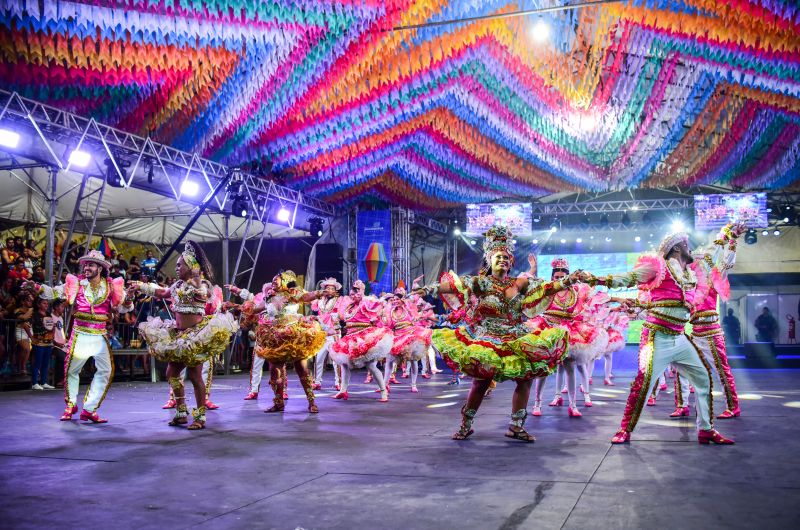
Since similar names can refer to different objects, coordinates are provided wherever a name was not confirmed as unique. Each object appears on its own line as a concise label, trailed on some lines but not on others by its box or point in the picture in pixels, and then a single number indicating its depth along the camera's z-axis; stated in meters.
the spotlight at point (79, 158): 11.77
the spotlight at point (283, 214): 17.98
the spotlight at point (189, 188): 14.70
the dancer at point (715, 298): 7.15
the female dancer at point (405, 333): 11.96
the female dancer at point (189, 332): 6.85
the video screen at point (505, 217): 20.97
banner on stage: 19.67
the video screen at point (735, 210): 19.08
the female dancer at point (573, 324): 8.22
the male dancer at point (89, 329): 7.58
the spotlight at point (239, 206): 15.70
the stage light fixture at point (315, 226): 19.08
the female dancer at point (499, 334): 5.72
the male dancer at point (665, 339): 5.68
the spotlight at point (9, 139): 10.51
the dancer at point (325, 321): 12.80
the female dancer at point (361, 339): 9.77
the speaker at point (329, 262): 20.38
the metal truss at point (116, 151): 10.99
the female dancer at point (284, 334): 8.09
